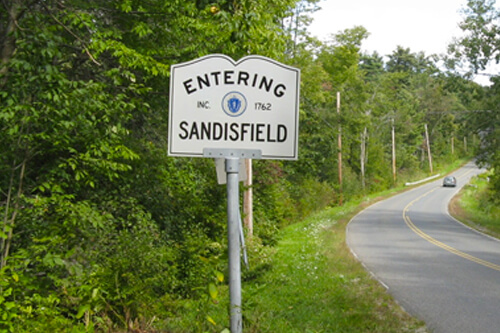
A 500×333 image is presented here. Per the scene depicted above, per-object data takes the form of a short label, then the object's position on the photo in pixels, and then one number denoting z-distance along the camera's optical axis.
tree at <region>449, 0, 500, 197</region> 27.86
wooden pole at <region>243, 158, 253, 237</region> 15.22
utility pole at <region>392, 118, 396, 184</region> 67.54
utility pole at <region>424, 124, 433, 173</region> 84.32
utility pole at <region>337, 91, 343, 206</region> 40.06
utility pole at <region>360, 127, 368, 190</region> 57.45
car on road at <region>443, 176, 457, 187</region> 66.94
